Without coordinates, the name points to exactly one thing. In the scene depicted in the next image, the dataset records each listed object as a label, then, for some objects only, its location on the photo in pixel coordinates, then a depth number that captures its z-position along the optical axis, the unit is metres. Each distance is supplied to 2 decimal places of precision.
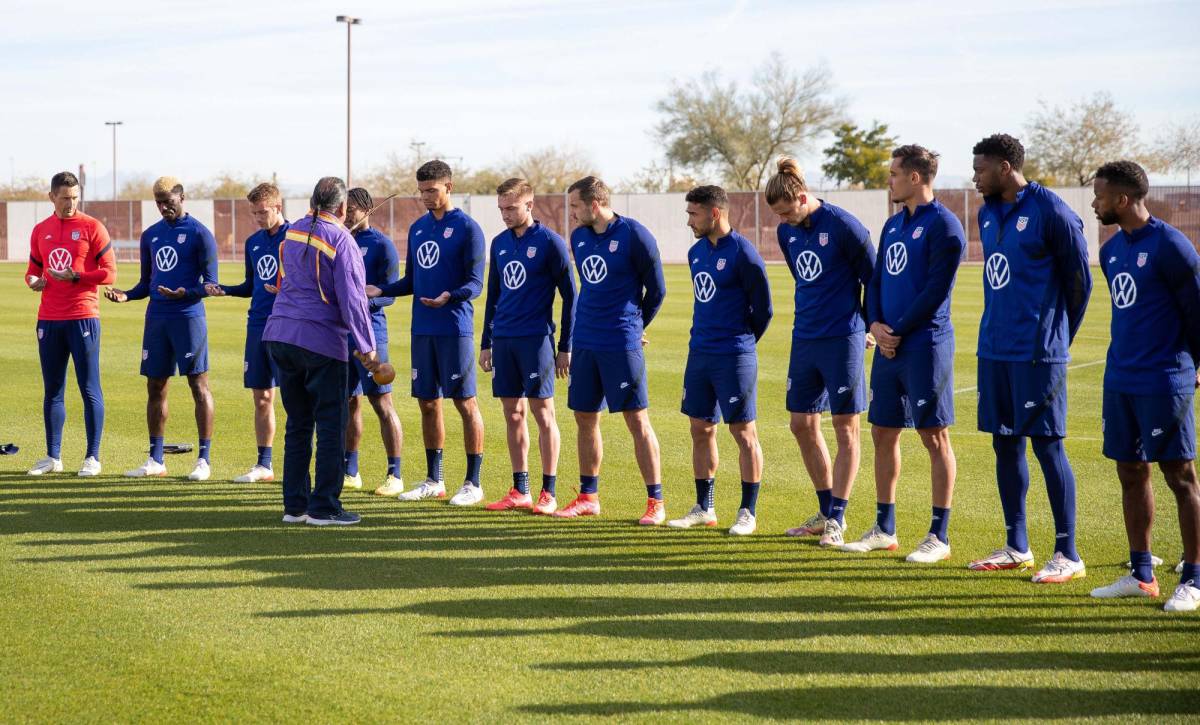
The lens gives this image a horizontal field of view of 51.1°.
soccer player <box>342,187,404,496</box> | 9.01
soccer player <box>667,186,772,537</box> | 7.74
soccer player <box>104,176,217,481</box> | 9.65
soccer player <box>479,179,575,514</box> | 8.47
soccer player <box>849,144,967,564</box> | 6.88
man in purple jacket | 7.75
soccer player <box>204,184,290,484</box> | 9.29
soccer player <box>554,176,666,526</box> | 8.11
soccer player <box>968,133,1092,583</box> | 6.40
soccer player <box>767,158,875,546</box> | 7.42
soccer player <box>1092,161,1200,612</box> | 5.96
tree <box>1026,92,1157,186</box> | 73.50
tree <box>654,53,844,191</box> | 82.38
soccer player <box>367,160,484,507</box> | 8.80
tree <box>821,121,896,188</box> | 78.00
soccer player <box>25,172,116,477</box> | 9.68
